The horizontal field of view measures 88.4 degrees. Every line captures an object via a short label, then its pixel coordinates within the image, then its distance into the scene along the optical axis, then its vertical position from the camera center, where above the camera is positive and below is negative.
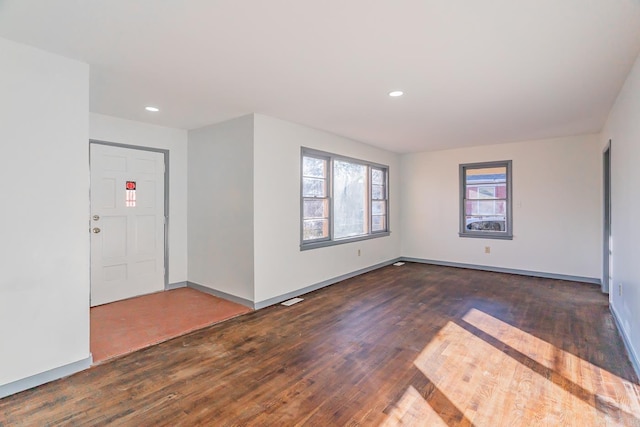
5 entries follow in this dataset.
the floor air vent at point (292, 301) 4.27 -1.16
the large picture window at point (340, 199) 4.92 +0.24
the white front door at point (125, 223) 4.13 -0.12
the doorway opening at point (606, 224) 4.54 -0.18
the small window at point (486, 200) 6.11 +0.24
